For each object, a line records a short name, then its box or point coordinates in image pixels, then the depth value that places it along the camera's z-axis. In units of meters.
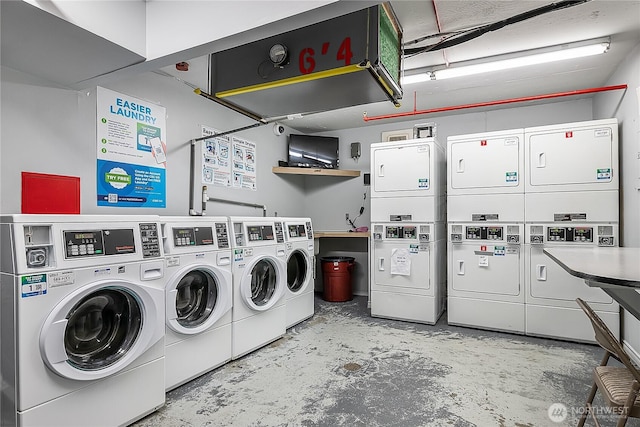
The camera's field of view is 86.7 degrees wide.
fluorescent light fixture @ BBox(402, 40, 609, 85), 2.80
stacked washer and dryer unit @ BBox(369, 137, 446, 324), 3.97
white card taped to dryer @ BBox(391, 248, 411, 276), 4.05
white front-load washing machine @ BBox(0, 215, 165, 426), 1.61
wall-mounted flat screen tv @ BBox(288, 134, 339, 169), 5.31
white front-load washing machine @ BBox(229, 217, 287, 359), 2.98
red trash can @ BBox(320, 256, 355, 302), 5.01
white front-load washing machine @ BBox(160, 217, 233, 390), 2.40
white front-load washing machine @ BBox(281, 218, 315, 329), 3.79
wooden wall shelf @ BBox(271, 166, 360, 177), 5.03
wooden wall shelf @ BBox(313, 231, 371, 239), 4.82
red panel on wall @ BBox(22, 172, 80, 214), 2.32
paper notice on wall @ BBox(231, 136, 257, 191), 4.23
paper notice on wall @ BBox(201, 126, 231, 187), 3.77
